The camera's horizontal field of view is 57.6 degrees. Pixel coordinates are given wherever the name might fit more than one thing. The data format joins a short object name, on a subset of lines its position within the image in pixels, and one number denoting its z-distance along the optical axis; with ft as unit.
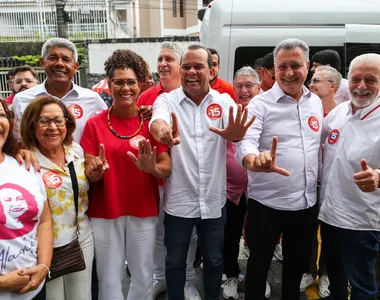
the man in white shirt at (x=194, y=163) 8.20
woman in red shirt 7.80
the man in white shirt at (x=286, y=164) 8.20
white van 15.84
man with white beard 7.63
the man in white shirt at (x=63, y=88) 9.26
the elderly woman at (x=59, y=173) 7.05
